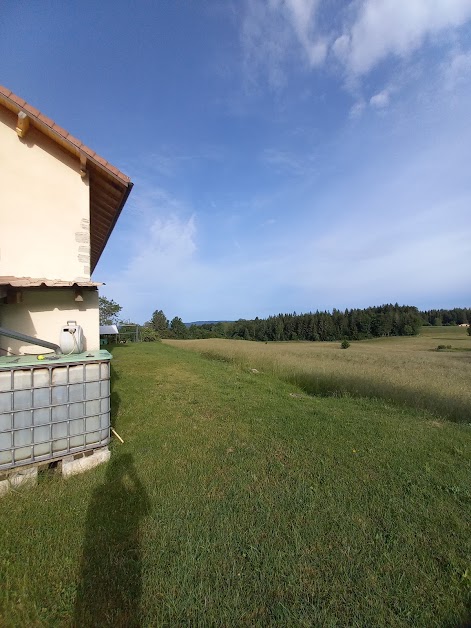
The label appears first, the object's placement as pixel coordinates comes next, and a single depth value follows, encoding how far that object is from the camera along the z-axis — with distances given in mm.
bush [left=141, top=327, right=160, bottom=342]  35544
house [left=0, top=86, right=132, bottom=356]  4777
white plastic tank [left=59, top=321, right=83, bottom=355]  4570
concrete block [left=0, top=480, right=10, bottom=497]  3424
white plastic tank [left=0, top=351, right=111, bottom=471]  3443
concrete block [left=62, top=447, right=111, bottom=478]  3849
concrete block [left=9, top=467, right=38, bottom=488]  3492
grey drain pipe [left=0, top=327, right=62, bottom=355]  3668
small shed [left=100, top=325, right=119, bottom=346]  21486
